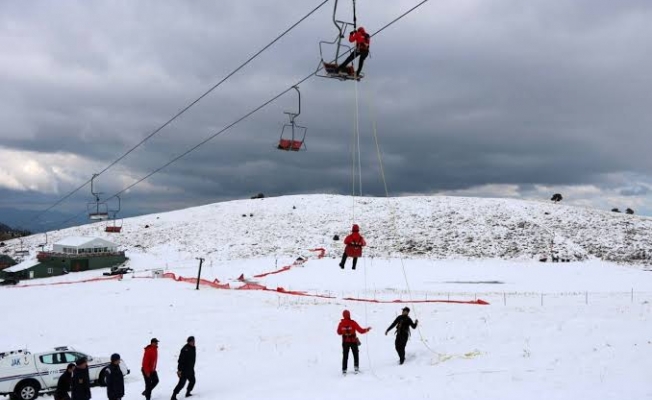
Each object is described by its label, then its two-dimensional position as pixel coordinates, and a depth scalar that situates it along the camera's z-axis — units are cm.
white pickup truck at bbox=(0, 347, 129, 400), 1577
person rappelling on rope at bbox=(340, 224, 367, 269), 1521
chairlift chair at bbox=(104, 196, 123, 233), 4970
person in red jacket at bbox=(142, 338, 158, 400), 1298
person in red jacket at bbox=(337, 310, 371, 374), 1406
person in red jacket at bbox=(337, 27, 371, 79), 1210
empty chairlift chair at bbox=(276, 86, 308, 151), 1803
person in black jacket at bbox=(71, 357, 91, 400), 1138
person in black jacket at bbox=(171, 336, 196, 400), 1293
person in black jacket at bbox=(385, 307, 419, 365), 1469
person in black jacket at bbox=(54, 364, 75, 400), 1103
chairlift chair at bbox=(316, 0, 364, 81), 1302
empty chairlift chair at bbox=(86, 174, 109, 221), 4214
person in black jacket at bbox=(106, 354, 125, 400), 1188
